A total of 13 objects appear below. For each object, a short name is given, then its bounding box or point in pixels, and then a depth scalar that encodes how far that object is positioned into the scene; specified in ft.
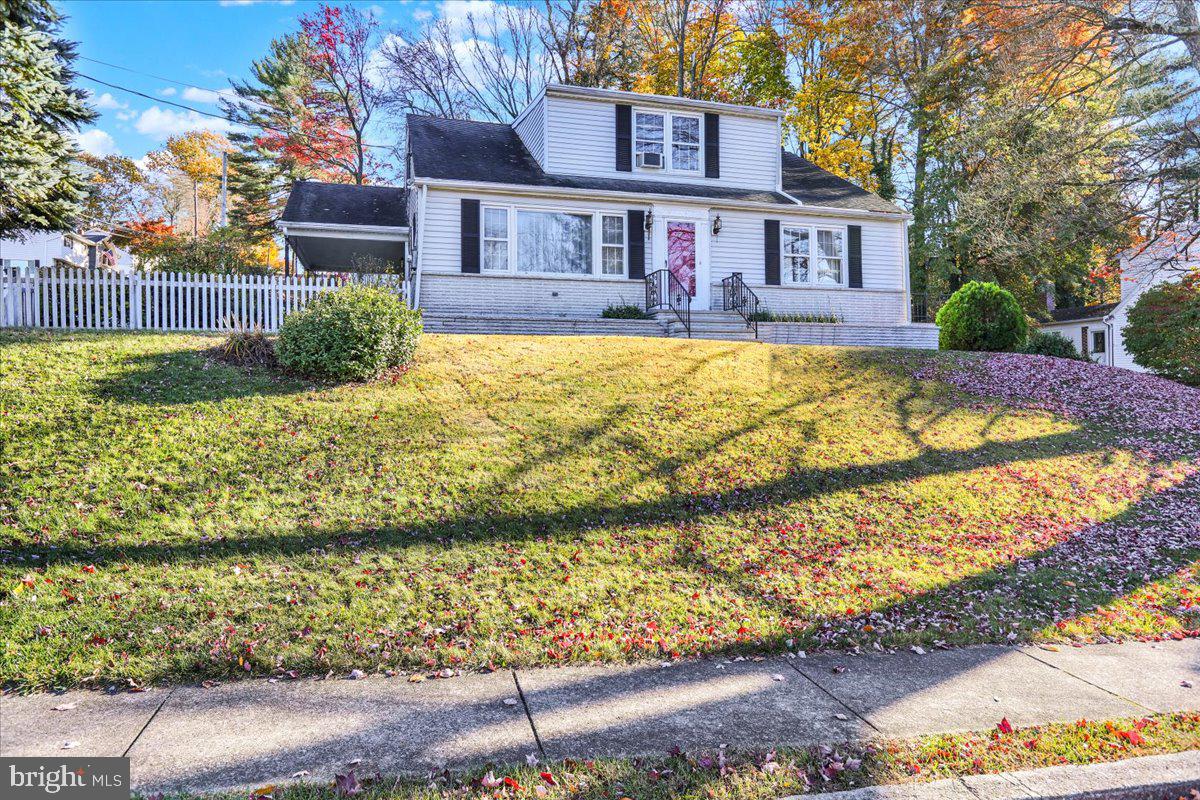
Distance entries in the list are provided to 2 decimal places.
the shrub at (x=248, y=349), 31.42
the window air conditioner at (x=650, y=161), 62.49
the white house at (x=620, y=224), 54.29
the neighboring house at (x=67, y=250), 106.11
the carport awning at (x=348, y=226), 58.95
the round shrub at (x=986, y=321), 54.39
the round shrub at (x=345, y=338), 29.91
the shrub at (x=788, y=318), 59.62
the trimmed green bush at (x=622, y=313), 56.08
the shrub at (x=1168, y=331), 54.70
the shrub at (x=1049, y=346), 62.49
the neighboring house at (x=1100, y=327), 97.66
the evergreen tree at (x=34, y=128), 34.14
